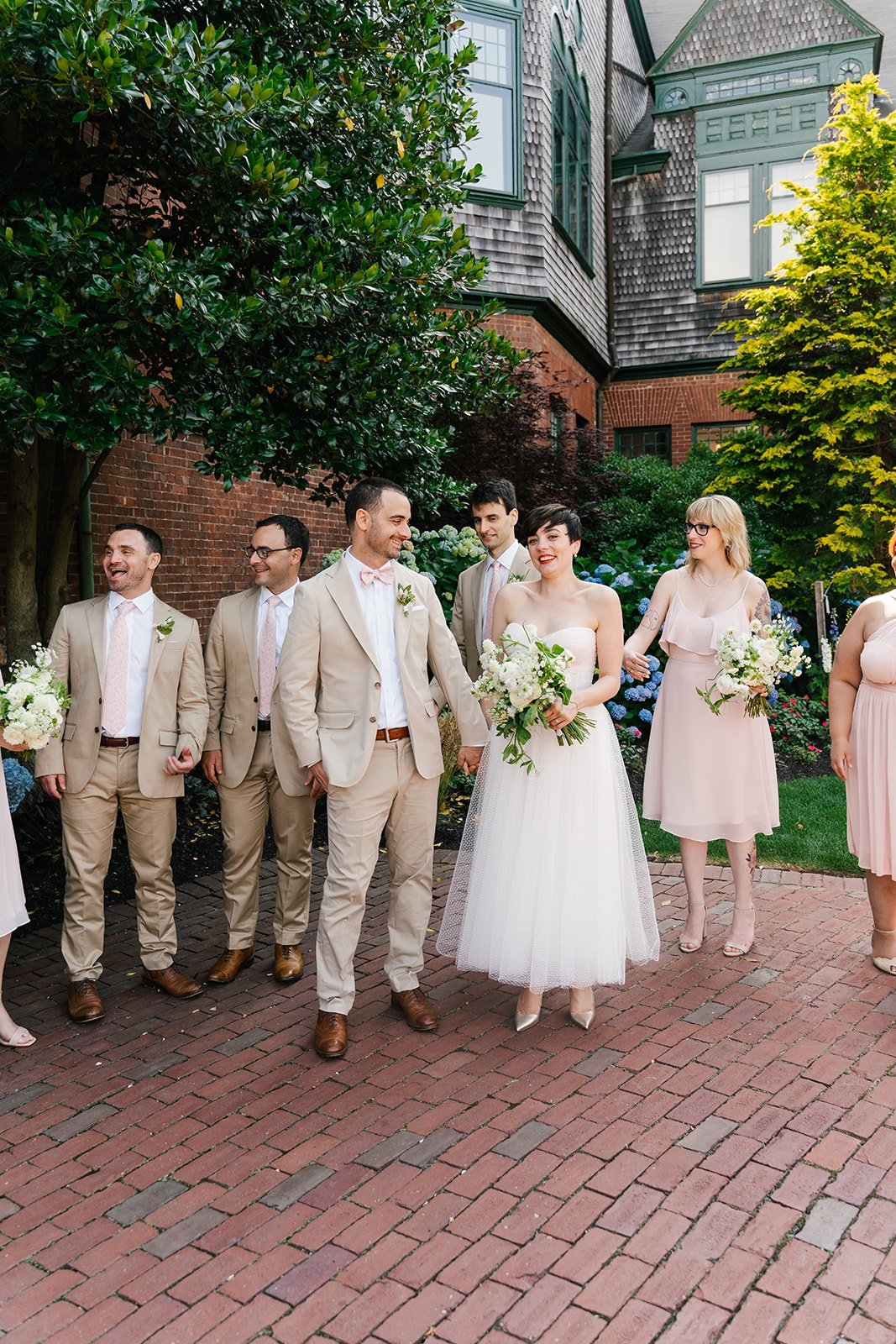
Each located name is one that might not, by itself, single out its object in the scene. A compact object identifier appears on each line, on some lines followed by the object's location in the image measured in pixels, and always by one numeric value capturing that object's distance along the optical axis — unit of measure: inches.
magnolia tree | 175.3
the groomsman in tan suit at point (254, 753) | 197.2
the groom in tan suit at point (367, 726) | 165.6
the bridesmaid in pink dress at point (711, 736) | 205.3
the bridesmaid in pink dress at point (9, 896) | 164.6
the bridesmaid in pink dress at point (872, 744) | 190.1
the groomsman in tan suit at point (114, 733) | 180.5
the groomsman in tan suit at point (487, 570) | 225.5
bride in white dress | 165.5
